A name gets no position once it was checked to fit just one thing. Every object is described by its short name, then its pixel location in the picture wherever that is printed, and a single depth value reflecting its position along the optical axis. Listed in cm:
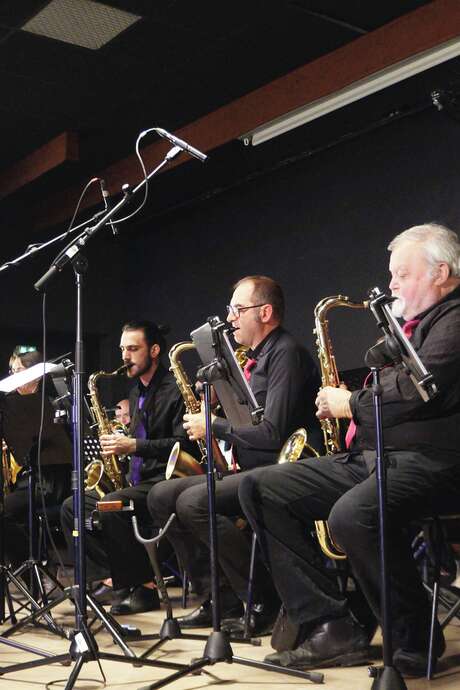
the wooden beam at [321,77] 517
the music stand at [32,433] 406
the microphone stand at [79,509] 269
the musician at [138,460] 442
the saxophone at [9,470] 530
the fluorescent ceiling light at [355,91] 533
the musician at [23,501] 518
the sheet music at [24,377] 369
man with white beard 272
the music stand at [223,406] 275
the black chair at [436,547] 265
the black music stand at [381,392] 237
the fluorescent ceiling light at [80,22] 532
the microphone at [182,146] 296
